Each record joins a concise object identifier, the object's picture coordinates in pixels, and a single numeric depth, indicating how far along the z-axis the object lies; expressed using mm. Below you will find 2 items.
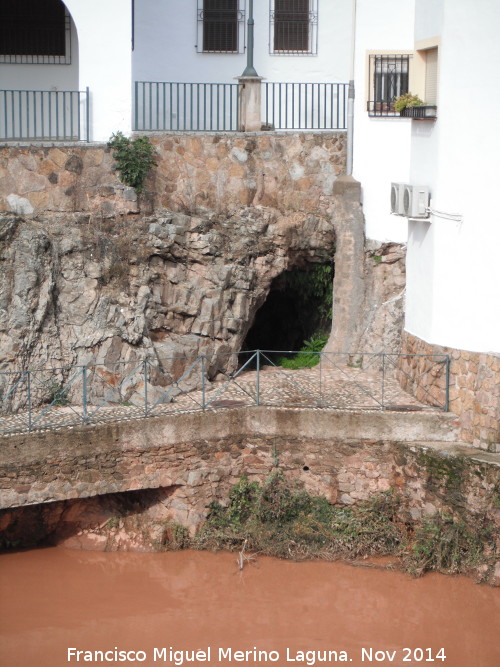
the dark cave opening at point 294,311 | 21297
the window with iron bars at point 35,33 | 22047
